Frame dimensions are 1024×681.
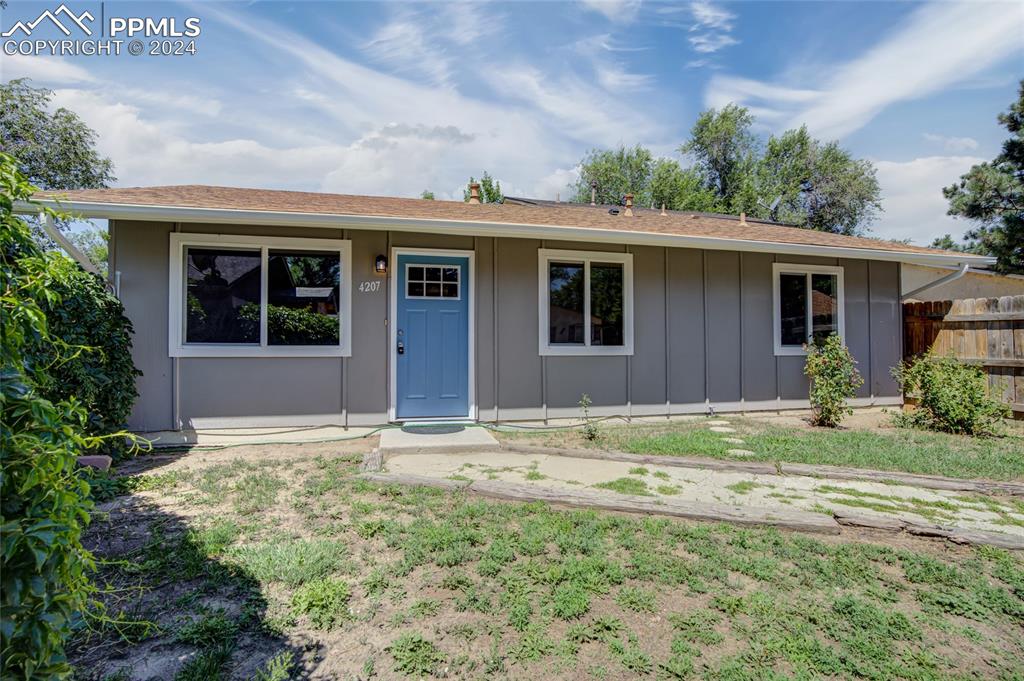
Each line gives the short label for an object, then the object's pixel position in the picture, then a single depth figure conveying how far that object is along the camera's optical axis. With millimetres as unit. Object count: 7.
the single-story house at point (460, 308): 5816
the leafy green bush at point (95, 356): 4145
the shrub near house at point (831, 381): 6613
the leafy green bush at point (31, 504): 990
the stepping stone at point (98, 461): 3992
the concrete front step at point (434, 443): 5113
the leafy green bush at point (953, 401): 6109
